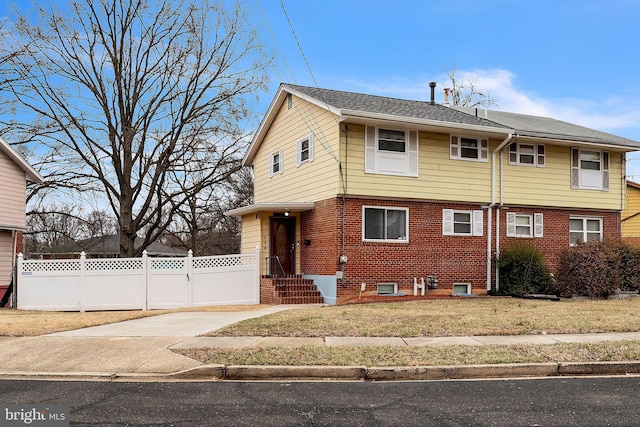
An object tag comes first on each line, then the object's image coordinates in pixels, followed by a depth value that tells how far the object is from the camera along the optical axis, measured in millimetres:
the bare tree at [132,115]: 29047
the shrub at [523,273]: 21062
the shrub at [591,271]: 19922
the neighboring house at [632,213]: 33000
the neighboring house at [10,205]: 23828
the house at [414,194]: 19484
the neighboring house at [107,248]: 48000
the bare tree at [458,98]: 45625
